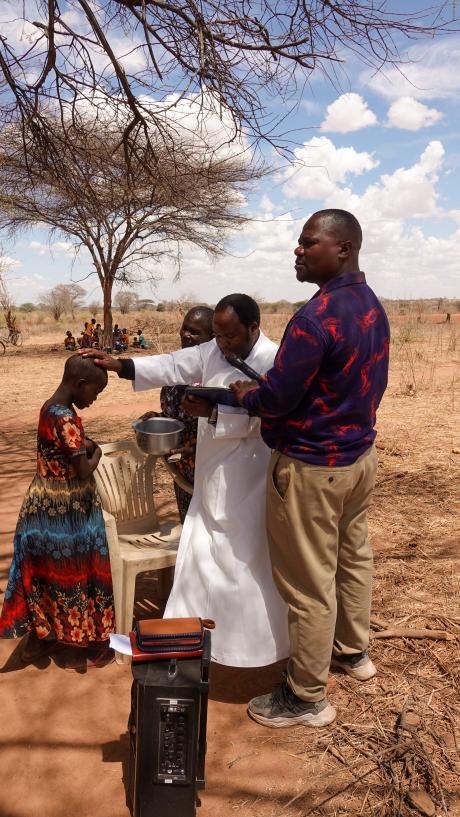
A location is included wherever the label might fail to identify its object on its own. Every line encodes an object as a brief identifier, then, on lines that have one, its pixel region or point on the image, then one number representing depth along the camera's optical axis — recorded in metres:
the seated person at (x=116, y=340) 18.48
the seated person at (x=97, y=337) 18.67
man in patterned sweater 2.11
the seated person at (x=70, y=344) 19.72
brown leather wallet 1.94
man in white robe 2.46
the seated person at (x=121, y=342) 18.52
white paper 1.94
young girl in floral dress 2.52
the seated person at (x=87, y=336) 18.25
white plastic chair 3.03
